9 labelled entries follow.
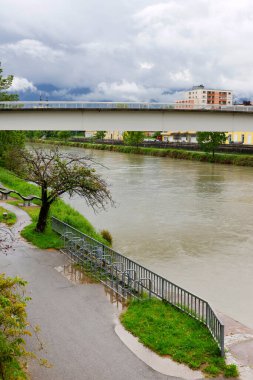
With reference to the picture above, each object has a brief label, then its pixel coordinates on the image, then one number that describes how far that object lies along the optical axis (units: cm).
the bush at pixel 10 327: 710
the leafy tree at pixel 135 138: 8738
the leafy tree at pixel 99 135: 11462
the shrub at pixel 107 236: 2052
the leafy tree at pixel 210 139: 6334
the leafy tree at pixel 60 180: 1848
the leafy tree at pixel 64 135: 11768
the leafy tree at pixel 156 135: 12742
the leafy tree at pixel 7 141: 4098
